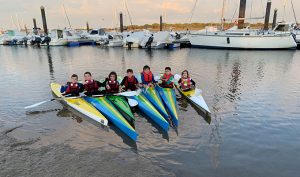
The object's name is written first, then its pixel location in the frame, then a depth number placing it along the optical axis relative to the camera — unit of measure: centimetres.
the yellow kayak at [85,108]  724
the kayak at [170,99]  767
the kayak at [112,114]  660
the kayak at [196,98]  837
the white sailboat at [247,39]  2888
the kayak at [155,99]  774
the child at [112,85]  920
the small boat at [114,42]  3859
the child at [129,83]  981
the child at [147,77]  1037
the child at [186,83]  1015
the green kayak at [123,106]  745
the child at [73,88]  922
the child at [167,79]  1056
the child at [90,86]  920
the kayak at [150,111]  710
